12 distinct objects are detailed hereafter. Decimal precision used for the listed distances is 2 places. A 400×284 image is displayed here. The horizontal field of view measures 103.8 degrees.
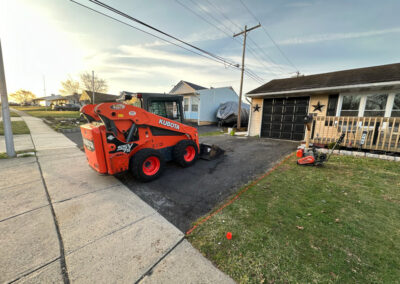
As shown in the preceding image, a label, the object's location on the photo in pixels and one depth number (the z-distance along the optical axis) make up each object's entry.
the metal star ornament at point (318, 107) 8.39
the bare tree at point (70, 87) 47.78
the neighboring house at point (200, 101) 16.00
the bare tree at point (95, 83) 41.12
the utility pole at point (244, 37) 11.63
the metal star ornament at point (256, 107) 10.60
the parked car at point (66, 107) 33.39
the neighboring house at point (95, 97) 30.03
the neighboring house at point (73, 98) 44.96
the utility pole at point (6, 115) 4.84
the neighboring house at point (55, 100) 52.52
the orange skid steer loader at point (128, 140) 3.25
